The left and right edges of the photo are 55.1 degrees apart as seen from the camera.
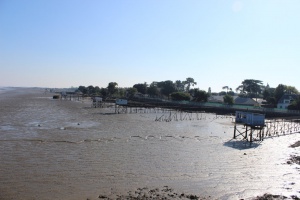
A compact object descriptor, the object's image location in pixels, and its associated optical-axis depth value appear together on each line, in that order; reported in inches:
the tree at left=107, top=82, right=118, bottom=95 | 6254.9
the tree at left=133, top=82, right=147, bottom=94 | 5941.4
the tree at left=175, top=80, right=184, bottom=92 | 6560.0
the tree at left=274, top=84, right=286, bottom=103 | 3631.4
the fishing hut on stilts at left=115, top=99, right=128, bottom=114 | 3221.0
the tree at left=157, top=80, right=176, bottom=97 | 5369.1
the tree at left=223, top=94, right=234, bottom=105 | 3695.9
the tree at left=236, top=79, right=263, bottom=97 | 5226.4
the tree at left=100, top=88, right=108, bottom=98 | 6005.4
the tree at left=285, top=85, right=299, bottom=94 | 3825.8
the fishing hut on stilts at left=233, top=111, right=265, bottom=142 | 1470.2
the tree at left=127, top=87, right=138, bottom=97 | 5433.1
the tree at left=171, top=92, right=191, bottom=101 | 4183.1
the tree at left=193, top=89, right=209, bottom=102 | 3941.9
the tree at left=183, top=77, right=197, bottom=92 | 6259.8
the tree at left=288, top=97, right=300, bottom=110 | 2745.1
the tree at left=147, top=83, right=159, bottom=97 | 5497.0
